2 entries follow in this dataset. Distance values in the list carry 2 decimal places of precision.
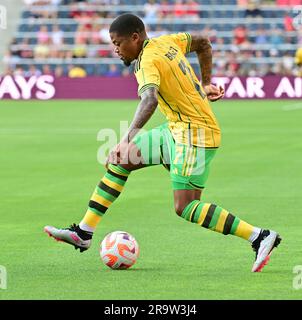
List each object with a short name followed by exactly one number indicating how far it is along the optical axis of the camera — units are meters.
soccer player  8.45
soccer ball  8.87
